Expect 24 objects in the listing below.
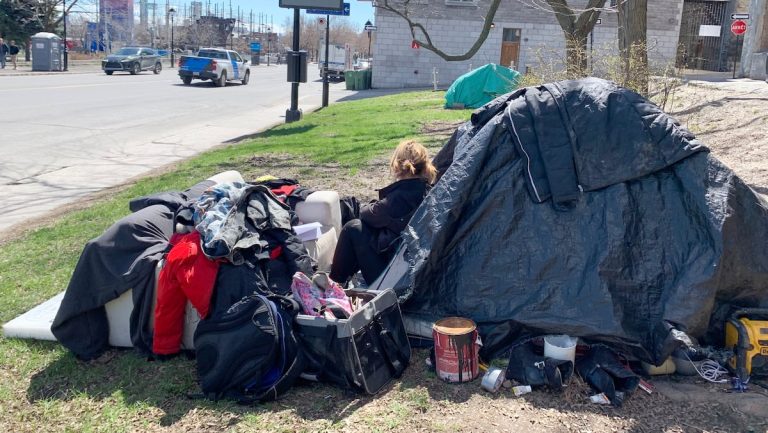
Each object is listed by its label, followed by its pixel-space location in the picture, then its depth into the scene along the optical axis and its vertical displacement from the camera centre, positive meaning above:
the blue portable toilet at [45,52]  35.34 +0.69
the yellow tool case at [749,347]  3.72 -1.32
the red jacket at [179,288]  3.86 -1.21
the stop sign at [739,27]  22.45 +2.43
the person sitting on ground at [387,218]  4.70 -0.91
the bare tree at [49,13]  45.84 +3.50
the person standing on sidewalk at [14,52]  36.09 +0.61
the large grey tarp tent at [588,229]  3.94 -0.80
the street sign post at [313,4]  15.27 +1.67
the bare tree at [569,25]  11.81 +1.26
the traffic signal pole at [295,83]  15.41 -0.11
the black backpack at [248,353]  3.60 -1.45
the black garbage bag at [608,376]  3.55 -1.47
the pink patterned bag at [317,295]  3.90 -1.23
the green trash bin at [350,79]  33.41 +0.11
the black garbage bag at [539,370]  3.62 -1.48
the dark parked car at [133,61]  36.31 +0.47
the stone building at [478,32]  33.22 +2.82
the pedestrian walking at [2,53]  35.19 +0.51
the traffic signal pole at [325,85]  21.21 -0.16
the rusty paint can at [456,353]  3.74 -1.44
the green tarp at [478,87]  18.36 +0.02
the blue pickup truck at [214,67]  29.88 +0.32
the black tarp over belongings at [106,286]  4.06 -1.27
